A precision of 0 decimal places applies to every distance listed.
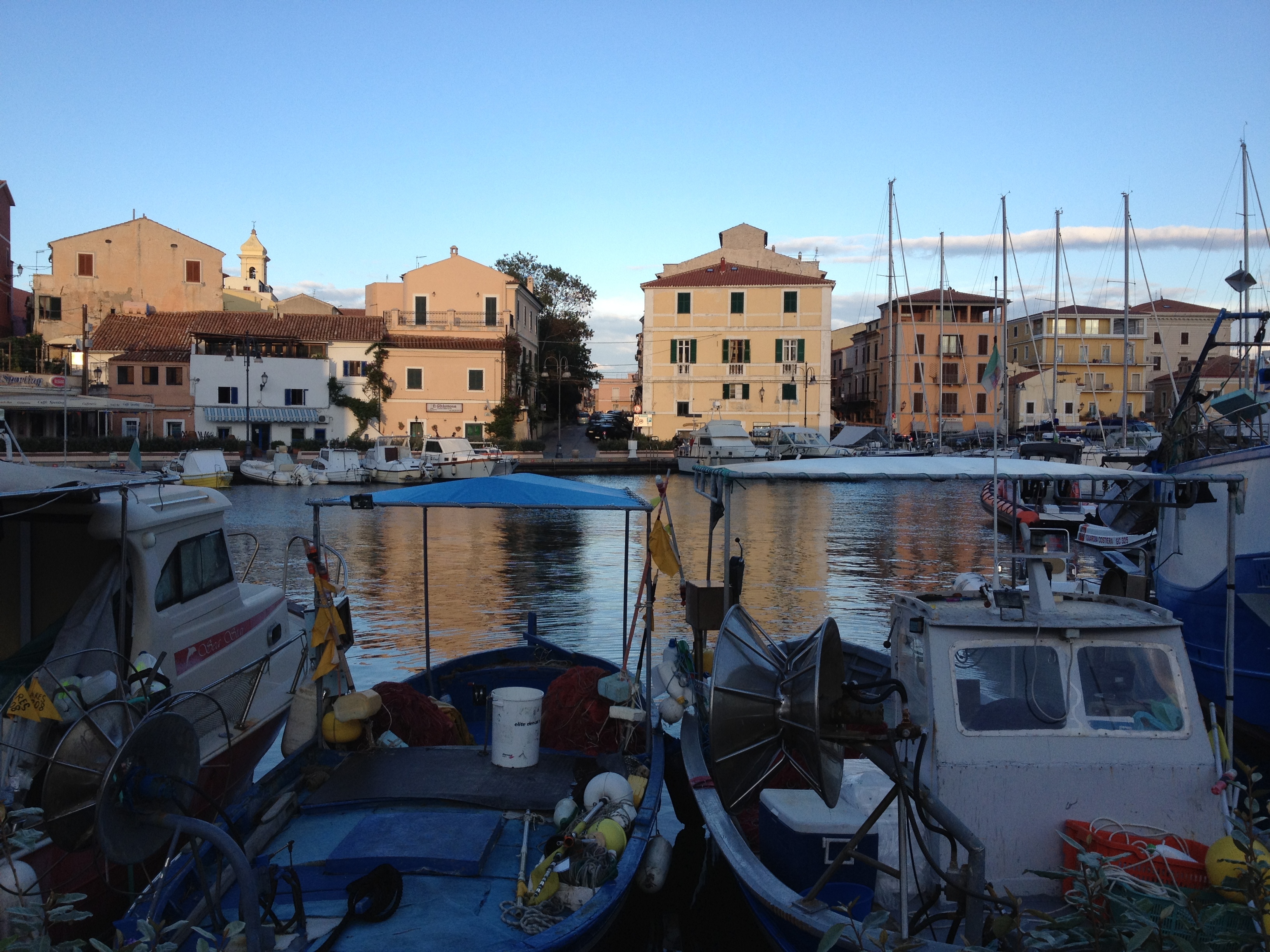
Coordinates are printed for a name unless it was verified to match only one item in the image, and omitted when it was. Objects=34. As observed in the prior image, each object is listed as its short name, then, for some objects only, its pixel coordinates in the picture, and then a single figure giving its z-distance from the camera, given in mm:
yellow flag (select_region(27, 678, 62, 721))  5137
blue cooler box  5492
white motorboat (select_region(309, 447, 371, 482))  42469
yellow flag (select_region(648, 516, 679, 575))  8195
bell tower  81812
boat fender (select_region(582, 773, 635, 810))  6453
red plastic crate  4863
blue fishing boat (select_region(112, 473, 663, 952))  4891
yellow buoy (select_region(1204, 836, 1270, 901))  4609
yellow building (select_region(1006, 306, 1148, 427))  68062
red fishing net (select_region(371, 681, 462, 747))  7805
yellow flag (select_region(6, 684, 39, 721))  5160
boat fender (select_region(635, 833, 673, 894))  6750
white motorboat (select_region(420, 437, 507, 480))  42000
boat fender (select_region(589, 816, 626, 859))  5992
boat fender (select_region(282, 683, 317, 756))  7402
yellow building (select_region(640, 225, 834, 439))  54750
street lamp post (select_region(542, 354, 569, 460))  59250
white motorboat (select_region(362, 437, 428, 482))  41438
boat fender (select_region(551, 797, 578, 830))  6305
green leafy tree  64938
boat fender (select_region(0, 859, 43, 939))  4535
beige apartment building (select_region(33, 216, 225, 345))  54719
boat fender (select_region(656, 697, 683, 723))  7766
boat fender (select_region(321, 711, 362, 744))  7297
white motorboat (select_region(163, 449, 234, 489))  34625
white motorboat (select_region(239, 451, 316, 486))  42031
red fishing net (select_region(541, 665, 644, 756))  7754
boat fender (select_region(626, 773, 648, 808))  6734
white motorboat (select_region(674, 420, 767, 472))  44719
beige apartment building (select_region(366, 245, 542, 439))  51906
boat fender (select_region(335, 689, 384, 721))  7254
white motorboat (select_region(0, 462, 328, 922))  5238
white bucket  7121
